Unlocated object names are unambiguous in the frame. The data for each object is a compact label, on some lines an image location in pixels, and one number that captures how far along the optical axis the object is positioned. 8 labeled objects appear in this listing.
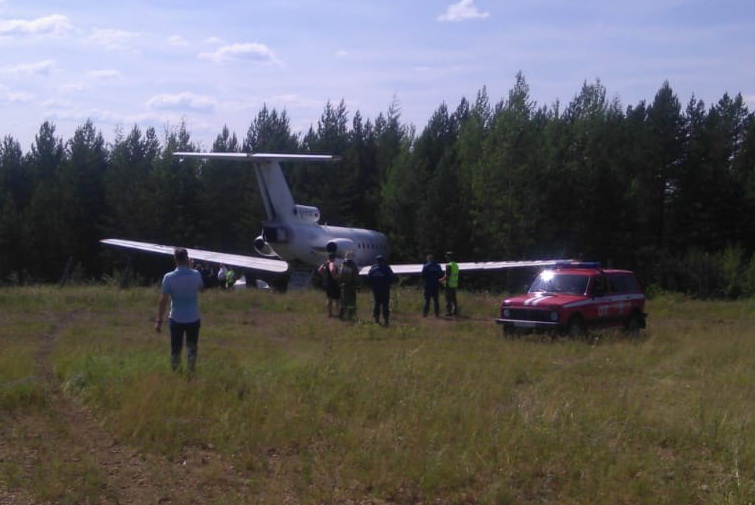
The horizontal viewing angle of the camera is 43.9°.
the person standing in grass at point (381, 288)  21.14
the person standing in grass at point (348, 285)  21.81
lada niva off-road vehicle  18.97
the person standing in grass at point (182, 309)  11.30
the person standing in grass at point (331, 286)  22.61
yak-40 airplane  35.25
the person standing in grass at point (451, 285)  24.34
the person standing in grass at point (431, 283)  23.98
